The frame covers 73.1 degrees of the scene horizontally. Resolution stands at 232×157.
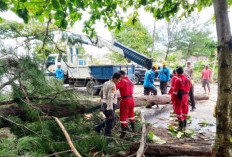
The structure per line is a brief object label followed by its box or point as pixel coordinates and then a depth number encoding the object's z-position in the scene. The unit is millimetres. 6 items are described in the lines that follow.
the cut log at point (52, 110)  2658
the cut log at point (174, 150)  2602
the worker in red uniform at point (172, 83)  4848
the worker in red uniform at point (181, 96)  4051
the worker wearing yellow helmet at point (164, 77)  6932
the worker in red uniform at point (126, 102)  3703
